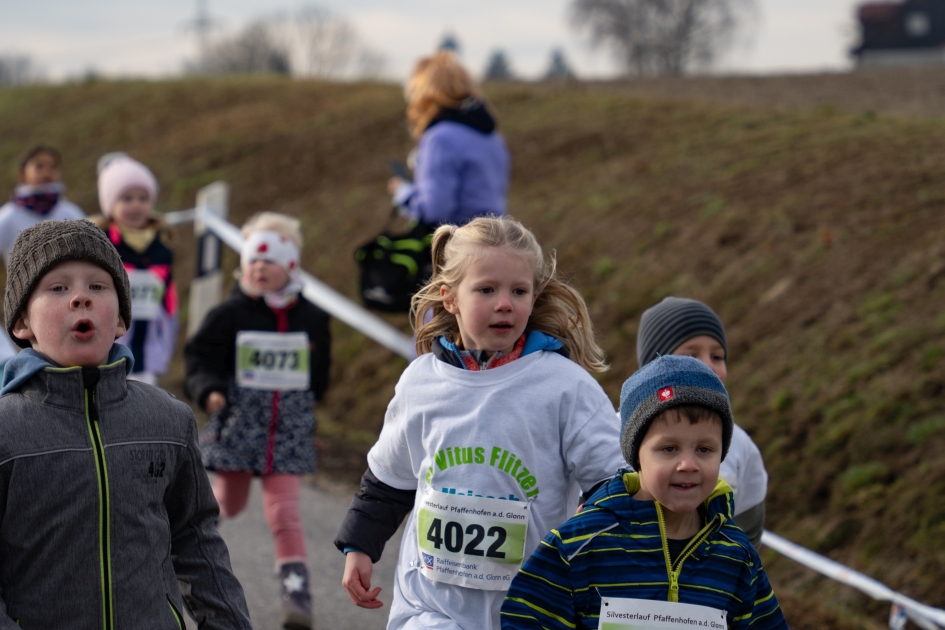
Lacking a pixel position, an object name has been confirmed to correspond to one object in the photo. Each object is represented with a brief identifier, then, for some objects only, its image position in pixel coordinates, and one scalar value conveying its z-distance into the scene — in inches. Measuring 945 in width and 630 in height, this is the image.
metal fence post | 709.3
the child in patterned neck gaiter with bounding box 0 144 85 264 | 610.2
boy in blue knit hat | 202.4
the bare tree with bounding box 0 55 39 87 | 5605.3
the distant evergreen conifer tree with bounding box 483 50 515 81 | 4045.3
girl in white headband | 410.0
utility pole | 4784.2
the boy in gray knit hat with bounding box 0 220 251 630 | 198.5
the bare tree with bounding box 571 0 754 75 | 3257.9
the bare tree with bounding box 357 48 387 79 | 4178.2
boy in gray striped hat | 287.9
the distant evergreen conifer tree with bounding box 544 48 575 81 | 3557.1
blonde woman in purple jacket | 488.7
